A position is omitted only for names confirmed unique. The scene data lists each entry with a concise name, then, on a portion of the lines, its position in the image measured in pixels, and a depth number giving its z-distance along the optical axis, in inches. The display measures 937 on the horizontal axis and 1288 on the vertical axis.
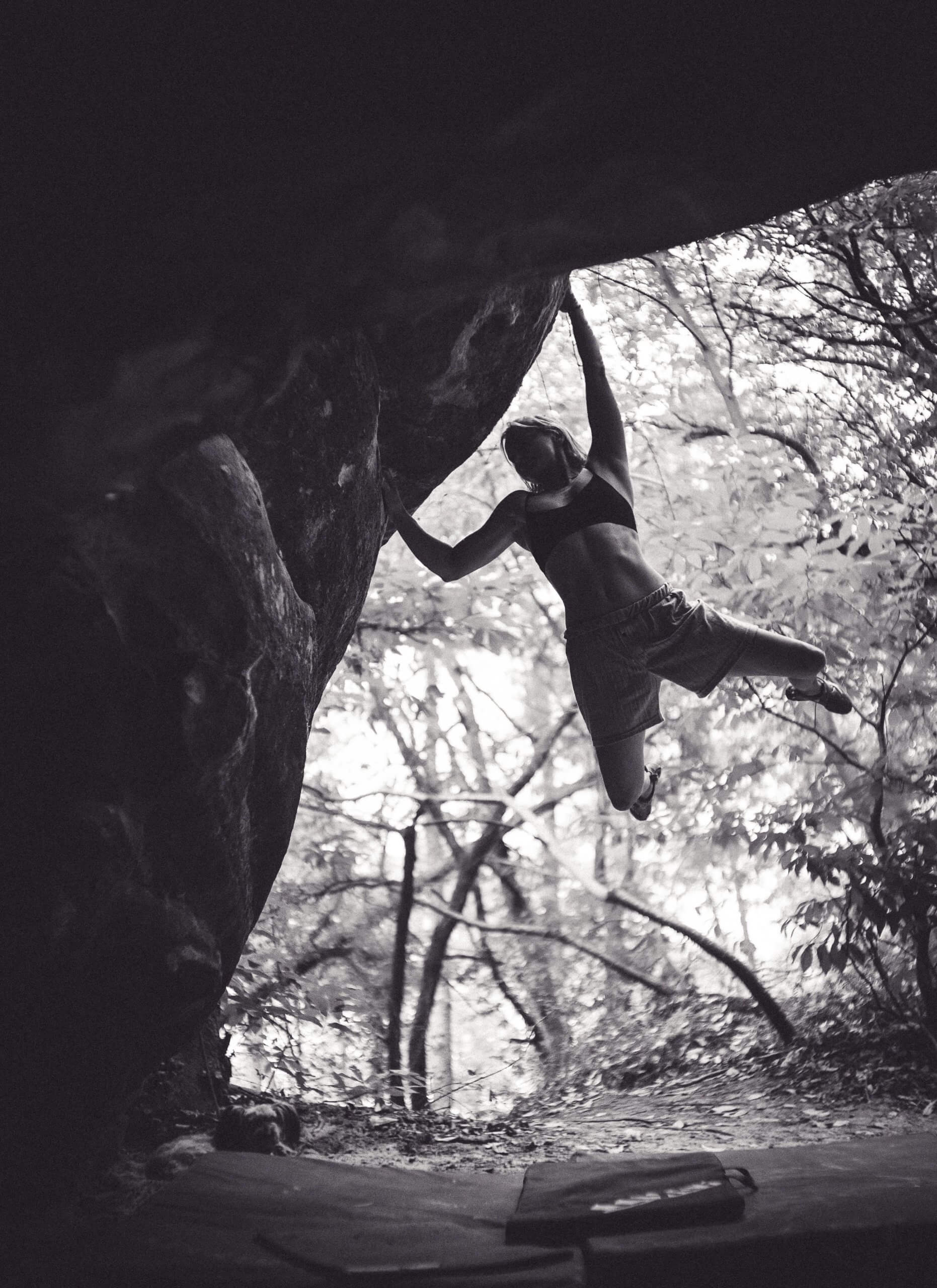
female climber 165.9
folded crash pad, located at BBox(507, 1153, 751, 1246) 100.1
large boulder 104.3
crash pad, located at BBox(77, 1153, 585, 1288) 91.2
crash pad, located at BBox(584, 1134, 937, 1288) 91.9
